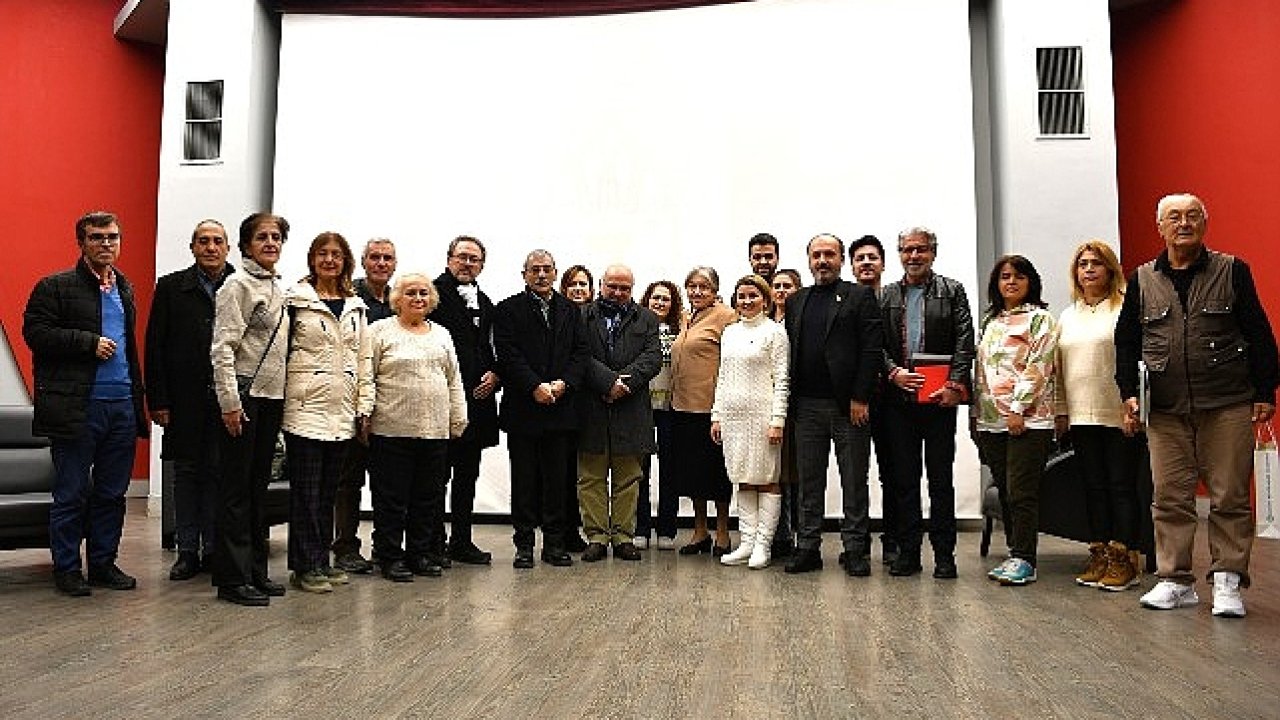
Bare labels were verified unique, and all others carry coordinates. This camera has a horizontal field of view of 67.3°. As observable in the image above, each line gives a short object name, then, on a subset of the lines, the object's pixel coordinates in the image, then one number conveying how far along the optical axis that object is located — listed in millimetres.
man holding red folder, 3785
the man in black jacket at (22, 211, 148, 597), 3287
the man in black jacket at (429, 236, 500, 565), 4145
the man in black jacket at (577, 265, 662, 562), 4316
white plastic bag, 5488
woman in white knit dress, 4055
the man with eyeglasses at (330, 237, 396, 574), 4000
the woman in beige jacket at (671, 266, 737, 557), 4453
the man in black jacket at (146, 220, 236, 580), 3625
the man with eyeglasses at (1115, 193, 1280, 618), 3002
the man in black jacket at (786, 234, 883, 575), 3854
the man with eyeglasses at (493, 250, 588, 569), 4148
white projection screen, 6262
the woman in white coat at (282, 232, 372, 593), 3250
